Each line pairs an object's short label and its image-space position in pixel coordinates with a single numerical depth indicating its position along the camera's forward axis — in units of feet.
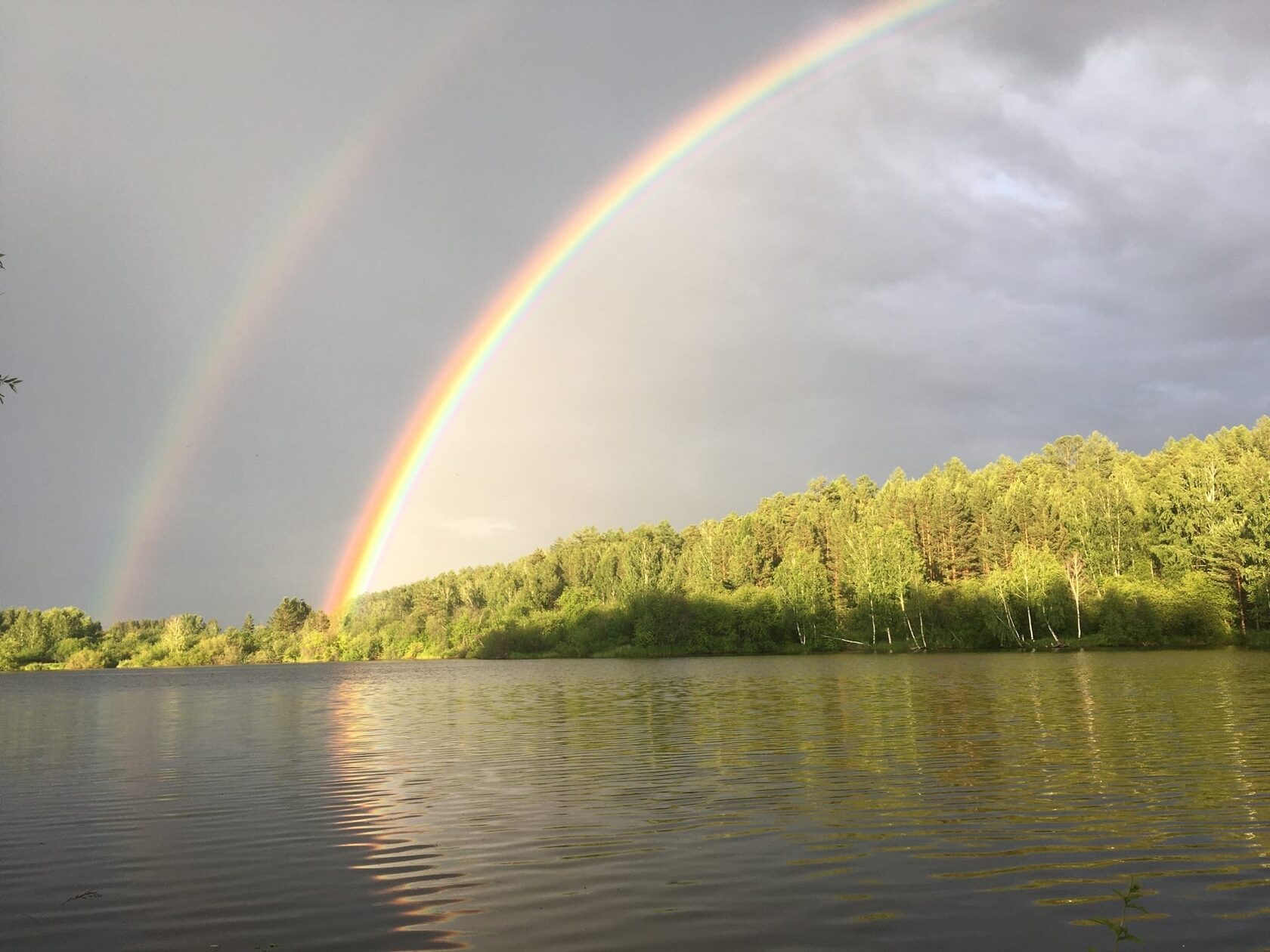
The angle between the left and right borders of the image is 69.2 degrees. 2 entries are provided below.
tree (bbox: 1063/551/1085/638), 420.77
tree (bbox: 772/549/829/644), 532.32
